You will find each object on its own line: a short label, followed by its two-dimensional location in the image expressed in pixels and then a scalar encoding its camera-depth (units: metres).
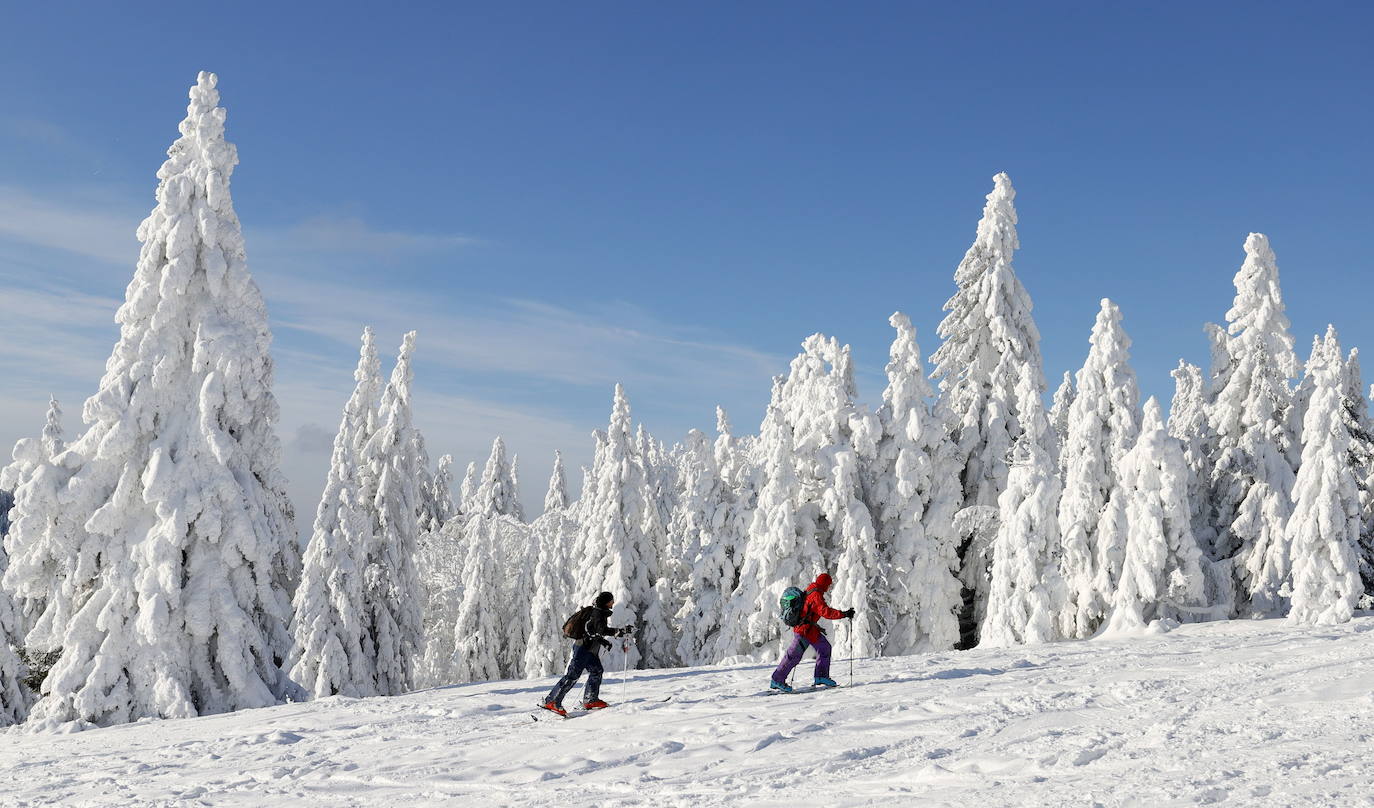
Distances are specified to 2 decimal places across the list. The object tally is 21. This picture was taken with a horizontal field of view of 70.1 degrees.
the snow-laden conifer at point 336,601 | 31.58
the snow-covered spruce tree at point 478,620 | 46.94
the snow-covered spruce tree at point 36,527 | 18.33
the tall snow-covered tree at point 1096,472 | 25.69
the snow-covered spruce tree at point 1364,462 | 28.50
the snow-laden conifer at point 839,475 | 29.59
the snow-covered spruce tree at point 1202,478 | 28.75
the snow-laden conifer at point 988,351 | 32.38
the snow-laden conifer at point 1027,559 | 26.22
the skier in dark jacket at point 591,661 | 13.56
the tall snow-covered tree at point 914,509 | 30.75
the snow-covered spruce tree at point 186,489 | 18.09
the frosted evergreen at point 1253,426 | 28.50
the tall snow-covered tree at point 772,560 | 29.75
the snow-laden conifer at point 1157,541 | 24.09
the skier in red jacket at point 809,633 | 13.62
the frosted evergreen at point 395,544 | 33.66
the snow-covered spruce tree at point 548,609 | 43.41
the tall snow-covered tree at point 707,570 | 32.05
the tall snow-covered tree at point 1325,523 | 21.58
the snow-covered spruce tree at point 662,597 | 35.81
